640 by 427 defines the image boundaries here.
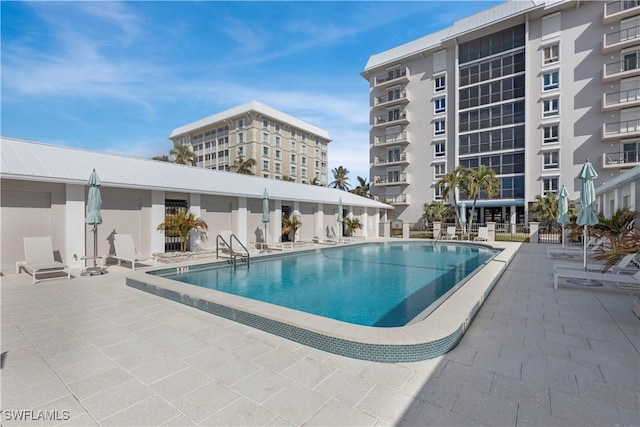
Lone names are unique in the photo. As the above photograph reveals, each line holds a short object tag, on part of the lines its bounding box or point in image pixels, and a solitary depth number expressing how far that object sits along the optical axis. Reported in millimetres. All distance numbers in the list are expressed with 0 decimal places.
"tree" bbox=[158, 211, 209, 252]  12688
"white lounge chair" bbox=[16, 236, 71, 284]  8609
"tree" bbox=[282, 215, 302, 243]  18234
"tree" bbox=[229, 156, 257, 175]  39969
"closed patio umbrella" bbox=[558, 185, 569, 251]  13484
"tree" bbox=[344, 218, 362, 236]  23484
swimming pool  3809
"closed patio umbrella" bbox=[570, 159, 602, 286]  7993
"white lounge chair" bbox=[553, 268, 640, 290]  6755
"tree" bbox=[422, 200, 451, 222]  30328
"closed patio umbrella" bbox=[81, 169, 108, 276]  9266
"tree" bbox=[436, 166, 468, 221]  26016
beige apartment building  47375
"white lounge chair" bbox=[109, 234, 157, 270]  10771
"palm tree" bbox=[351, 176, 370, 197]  44538
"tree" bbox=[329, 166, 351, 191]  54312
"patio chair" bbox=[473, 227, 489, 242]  21281
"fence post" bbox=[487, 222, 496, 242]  22078
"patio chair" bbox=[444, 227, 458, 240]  23162
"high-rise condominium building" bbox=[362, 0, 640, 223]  25781
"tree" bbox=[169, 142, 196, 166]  38250
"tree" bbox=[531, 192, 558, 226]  25188
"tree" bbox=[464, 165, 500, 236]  25344
